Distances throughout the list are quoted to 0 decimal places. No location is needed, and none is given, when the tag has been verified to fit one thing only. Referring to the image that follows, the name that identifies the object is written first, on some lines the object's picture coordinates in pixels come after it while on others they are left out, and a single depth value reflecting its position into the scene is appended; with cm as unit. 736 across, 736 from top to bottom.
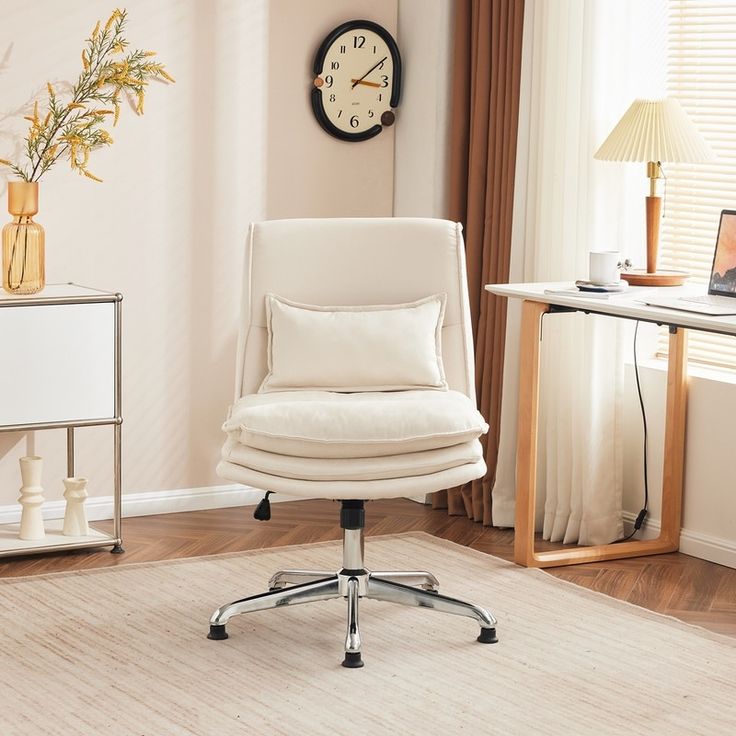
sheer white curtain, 389
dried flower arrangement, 388
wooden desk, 343
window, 391
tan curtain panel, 414
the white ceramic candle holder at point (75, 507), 383
